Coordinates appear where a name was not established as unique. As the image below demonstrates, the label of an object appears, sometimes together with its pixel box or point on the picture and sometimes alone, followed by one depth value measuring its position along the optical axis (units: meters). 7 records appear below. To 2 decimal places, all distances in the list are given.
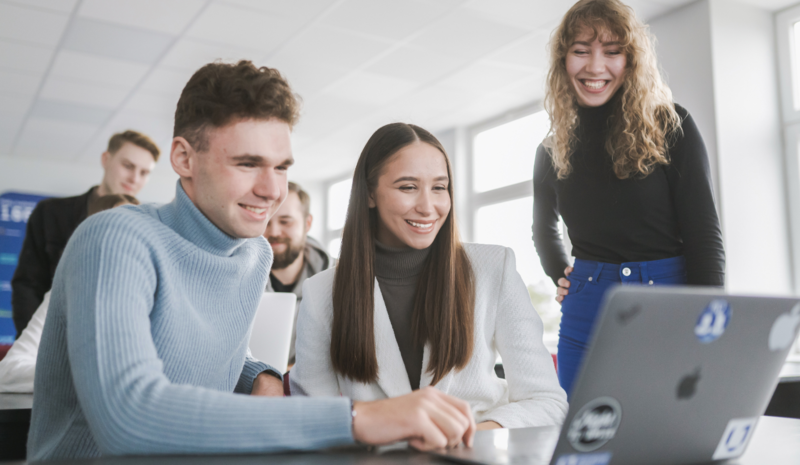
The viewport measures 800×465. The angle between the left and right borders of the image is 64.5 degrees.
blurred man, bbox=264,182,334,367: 2.78
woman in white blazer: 1.32
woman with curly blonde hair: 1.61
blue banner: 6.80
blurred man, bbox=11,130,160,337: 2.86
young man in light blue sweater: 0.71
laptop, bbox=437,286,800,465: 0.56
